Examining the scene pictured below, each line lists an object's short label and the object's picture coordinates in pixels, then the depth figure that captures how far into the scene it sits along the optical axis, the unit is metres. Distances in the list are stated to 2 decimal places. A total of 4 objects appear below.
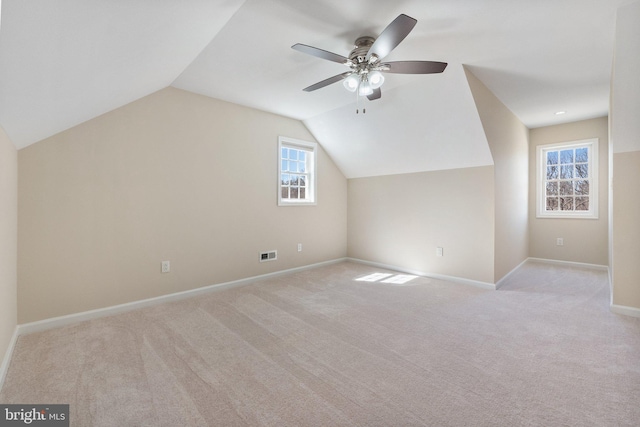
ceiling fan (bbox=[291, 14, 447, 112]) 1.81
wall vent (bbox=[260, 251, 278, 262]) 4.18
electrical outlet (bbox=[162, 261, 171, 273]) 3.23
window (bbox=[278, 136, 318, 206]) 4.52
